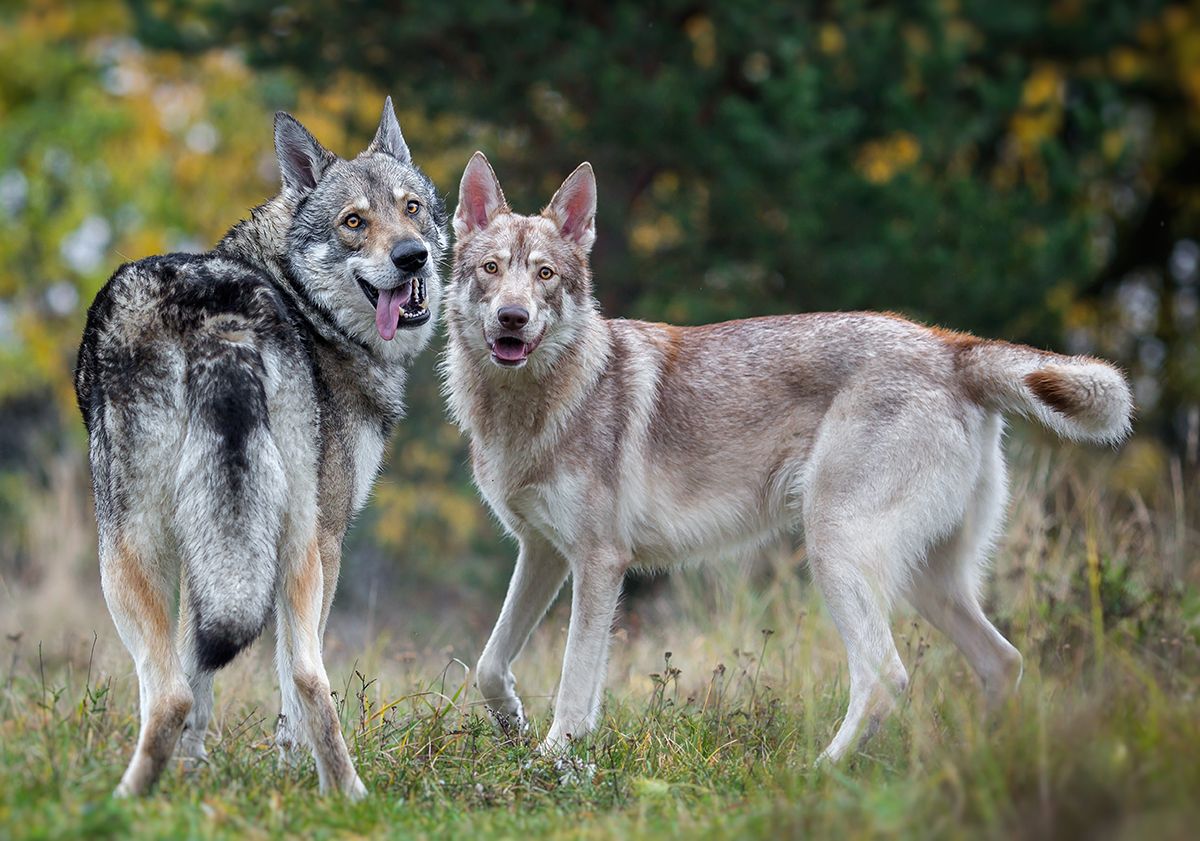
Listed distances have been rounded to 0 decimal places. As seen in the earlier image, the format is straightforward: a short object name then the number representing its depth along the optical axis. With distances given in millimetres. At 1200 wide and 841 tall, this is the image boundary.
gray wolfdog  7918
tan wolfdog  10312
